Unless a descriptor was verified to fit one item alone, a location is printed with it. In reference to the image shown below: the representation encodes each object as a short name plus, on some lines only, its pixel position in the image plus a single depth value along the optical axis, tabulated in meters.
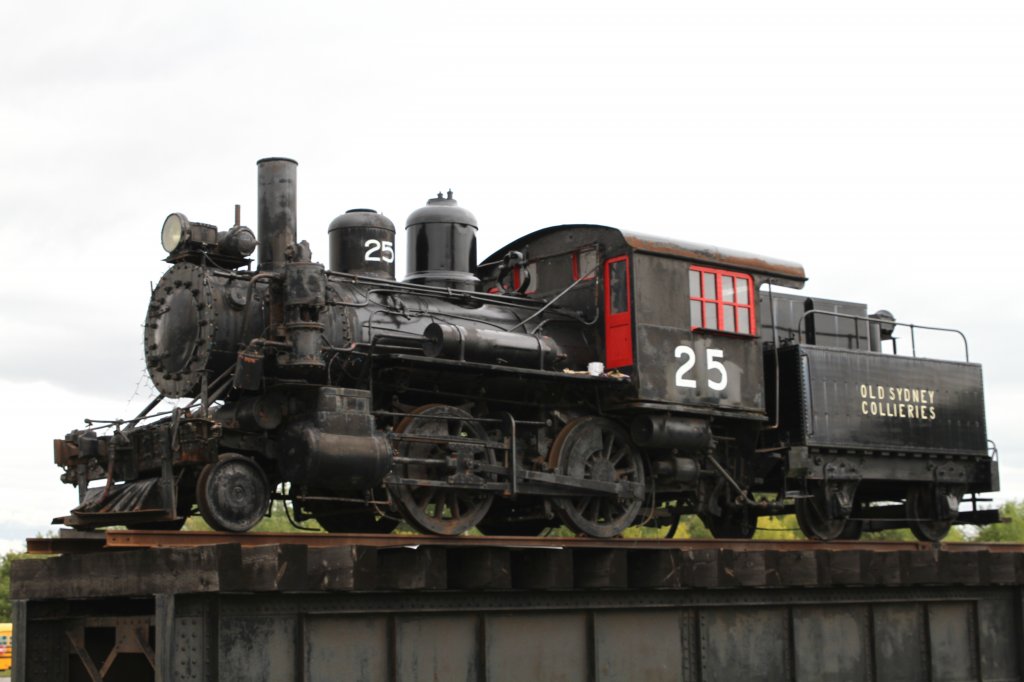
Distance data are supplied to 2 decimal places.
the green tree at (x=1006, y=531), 44.41
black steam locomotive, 12.42
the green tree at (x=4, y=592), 45.38
